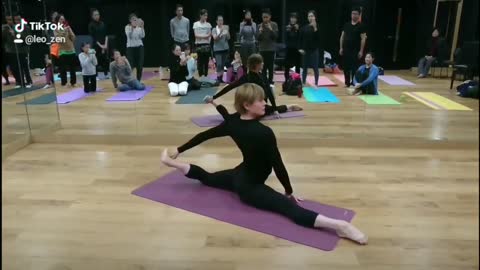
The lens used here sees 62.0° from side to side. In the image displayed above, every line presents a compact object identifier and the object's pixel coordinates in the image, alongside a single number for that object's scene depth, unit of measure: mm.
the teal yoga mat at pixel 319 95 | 4613
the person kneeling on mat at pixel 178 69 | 4051
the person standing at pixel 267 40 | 3969
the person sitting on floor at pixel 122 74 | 4126
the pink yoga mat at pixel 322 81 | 4458
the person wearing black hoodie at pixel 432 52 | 3785
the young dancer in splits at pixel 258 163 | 2227
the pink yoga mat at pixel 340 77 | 4288
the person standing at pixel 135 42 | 3941
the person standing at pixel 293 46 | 4234
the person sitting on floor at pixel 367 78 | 4012
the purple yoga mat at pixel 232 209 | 2170
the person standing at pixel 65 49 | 4172
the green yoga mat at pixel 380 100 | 4355
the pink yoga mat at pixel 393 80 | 4215
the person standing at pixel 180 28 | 3920
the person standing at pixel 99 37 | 3985
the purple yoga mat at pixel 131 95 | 4391
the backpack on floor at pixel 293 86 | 4660
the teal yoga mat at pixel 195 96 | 4323
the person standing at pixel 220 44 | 3840
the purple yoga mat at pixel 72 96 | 4512
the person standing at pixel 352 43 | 3938
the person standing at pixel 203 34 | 3891
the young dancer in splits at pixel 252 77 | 3850
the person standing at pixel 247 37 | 3889
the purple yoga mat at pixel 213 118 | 4328
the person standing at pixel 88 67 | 4244
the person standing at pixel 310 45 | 4379
